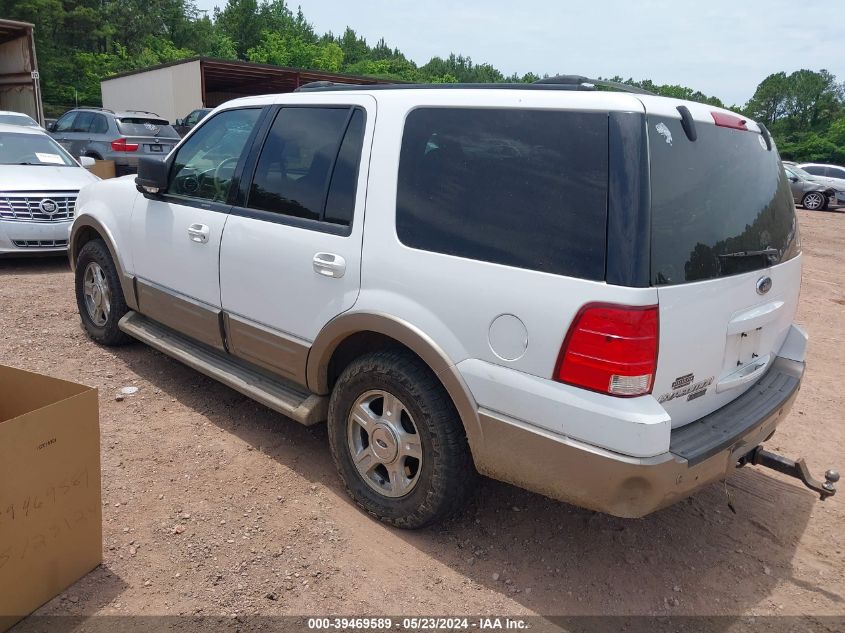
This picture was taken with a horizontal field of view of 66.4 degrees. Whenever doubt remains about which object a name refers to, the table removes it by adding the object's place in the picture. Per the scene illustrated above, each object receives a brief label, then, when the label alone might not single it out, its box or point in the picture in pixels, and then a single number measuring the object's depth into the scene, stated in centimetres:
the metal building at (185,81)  2074
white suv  228
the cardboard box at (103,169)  1161
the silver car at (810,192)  2152
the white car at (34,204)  729
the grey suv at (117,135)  1277
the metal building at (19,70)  1593
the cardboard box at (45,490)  219
